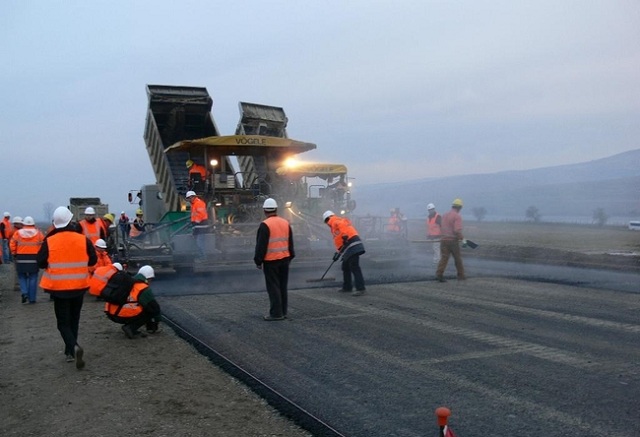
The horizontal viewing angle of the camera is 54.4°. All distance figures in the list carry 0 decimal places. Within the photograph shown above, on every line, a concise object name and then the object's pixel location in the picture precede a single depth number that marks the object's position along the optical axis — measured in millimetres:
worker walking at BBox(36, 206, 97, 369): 6078
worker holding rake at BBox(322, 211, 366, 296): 10291
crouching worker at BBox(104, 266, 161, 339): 7305
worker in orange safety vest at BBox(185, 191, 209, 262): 13008
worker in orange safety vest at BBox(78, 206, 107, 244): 10422
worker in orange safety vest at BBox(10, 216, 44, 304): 10523
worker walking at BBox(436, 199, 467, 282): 12031
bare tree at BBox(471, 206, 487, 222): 56353
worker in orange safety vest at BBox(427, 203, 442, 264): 15227
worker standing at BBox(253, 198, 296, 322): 8258
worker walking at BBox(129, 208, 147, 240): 14737
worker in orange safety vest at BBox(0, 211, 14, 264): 17625
